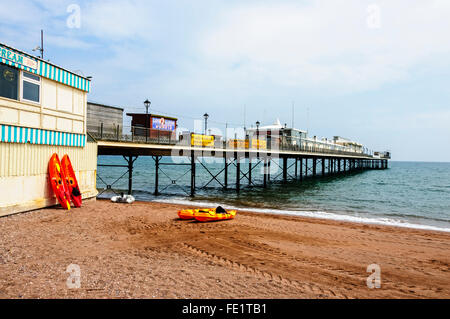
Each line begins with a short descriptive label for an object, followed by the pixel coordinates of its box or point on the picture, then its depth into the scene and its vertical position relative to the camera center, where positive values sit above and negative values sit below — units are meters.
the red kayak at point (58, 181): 13.16 -1.06
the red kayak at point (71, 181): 13.84 -1.08
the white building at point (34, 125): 11.23 +1.35
